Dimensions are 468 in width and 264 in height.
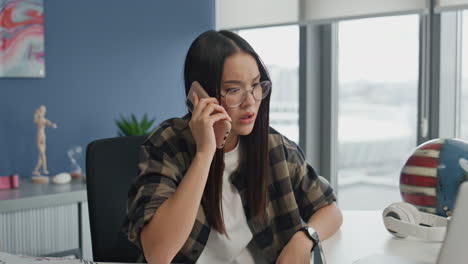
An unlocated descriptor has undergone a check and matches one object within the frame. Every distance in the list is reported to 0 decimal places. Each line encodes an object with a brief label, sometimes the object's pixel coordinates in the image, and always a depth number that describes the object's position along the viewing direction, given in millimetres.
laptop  762
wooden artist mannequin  2965
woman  1300
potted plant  3219
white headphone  1445
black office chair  1526
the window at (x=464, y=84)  2994
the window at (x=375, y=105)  3285
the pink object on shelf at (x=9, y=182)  2740
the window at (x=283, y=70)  3777
